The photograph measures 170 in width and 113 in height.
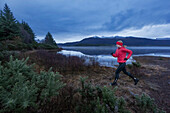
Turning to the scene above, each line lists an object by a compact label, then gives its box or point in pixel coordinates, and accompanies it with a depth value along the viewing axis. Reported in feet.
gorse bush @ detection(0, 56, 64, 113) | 3.67
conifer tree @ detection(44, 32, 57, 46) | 184.95
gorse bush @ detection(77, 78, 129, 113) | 4.51
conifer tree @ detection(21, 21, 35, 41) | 142.94
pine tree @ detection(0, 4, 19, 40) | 59.55
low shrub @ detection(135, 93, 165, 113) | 5.59
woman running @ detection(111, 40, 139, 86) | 11.53
